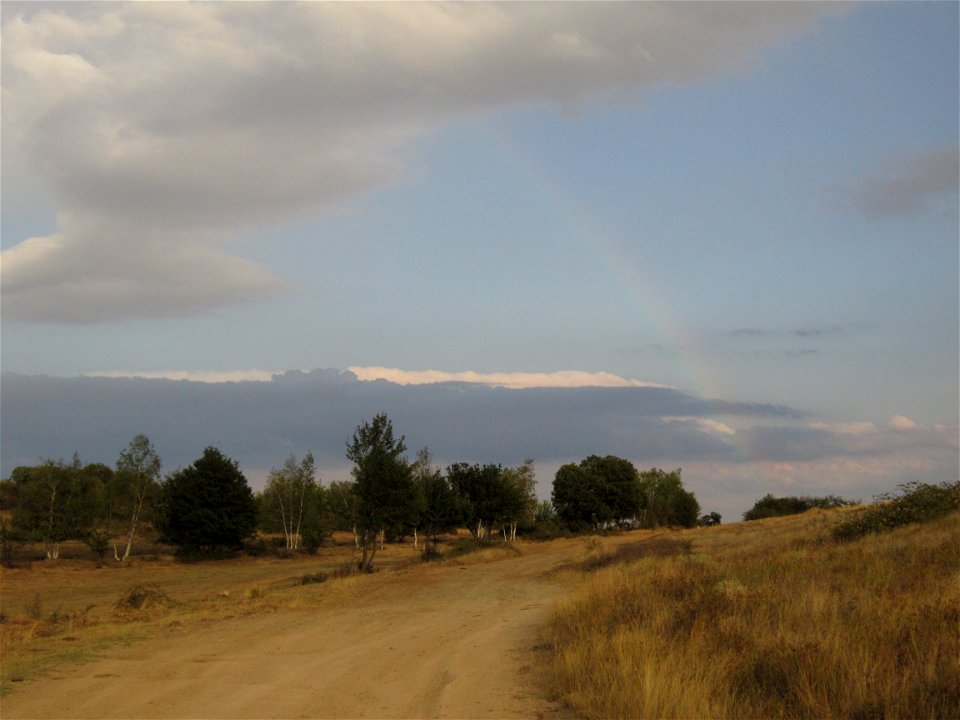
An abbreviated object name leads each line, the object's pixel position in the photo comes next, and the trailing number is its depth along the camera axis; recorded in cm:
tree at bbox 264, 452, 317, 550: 7019
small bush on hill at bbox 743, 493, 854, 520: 10091
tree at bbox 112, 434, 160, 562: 5919
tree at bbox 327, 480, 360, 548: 3518
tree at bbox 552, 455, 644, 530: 8631
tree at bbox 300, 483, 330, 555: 6156
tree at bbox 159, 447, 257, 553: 6147
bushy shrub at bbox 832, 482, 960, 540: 2595
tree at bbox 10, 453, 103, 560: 5516
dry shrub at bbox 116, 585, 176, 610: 2189
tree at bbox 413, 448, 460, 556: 5361
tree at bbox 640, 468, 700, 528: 10412
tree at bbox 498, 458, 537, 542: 6519
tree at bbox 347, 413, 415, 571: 3469
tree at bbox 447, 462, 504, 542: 6431
